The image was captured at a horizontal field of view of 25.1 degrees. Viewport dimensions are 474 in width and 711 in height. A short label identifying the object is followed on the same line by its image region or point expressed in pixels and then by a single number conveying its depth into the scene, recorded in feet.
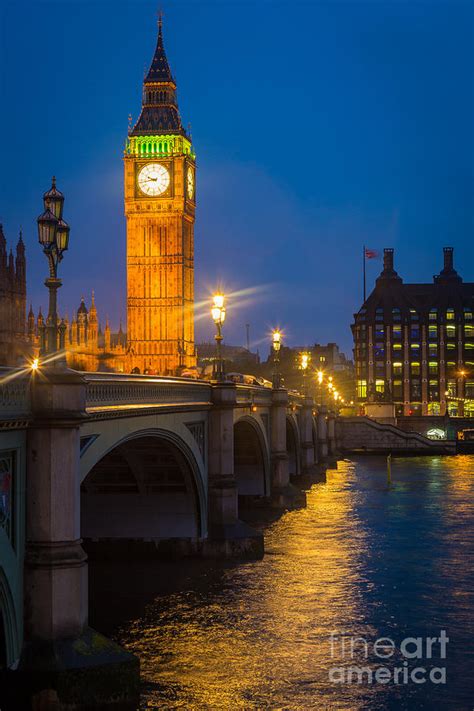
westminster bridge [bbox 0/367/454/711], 60.85
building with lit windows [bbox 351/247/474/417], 620.49
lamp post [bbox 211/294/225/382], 123.54
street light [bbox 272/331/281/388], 182.91
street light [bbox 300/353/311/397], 246.88
